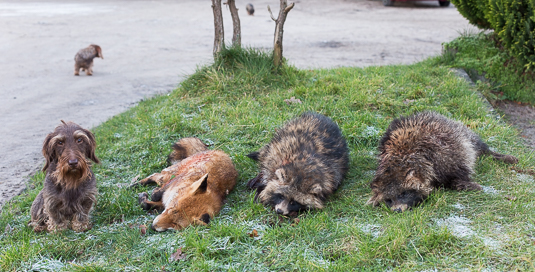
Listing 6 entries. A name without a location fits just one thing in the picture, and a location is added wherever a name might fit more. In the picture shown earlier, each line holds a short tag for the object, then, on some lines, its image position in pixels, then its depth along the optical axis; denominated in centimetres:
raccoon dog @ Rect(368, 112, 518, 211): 453
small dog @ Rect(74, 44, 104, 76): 1103
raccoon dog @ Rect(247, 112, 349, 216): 453
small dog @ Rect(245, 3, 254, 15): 1930
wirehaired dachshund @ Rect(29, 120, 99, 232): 420
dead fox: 440
